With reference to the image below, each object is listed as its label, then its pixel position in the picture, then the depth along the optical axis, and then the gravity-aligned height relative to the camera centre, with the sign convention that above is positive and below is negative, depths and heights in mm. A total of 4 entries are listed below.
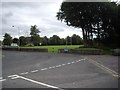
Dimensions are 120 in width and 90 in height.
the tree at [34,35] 58177 +5541
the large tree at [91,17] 19764 +5796
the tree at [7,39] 60660 +2969
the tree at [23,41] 58511 +1775
